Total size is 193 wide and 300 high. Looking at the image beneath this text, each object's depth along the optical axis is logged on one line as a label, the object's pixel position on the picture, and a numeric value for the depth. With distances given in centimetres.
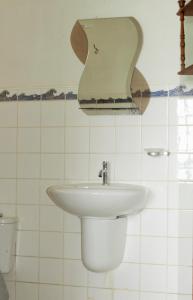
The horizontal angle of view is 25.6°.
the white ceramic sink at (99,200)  190
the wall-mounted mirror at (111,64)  224
